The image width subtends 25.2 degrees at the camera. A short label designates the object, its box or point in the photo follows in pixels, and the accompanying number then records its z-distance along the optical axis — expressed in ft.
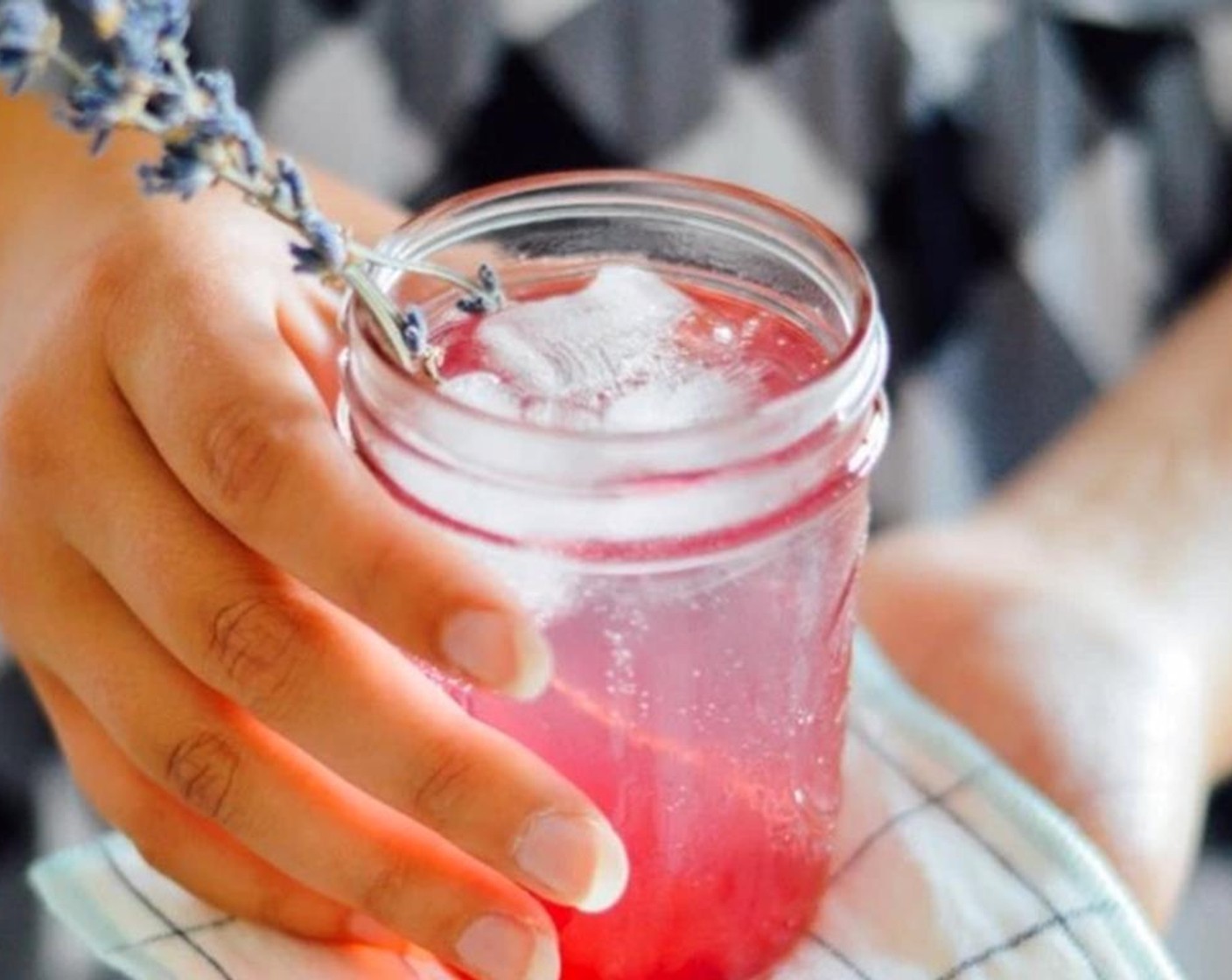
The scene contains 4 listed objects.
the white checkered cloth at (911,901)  1.23
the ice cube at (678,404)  1.12
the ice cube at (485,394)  1.13
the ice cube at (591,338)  1.15
